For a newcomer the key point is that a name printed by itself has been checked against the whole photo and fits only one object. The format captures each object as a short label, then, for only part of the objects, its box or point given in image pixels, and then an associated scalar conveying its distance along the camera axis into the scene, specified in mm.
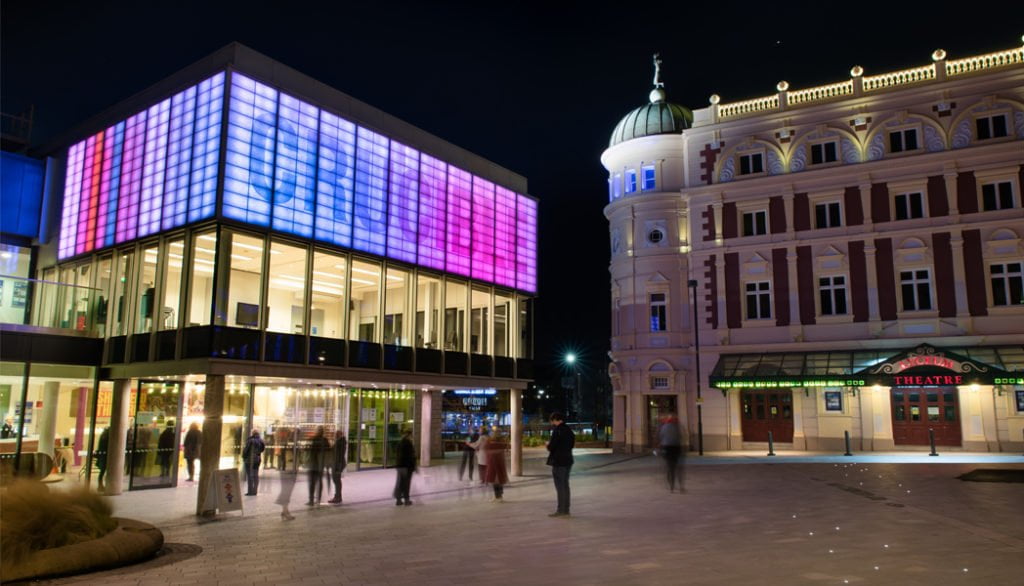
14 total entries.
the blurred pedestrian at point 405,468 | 16609
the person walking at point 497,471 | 17375
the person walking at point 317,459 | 16250
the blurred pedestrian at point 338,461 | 16766
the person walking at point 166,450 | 20078
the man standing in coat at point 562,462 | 14391
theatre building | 32250
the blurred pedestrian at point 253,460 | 18484
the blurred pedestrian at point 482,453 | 18469
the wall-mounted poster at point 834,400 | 34250
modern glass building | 17625
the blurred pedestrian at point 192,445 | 20477
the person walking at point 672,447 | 18984
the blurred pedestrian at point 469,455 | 22056
